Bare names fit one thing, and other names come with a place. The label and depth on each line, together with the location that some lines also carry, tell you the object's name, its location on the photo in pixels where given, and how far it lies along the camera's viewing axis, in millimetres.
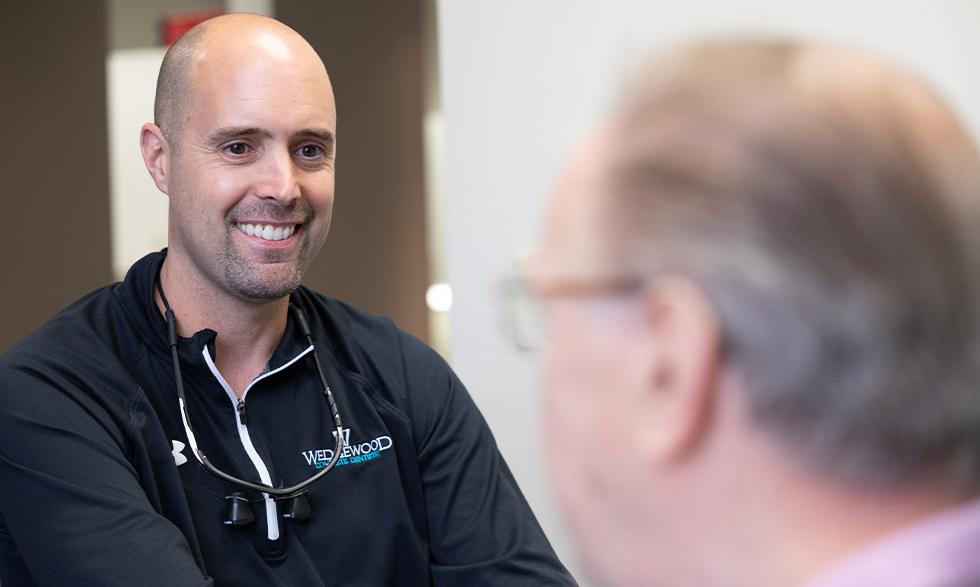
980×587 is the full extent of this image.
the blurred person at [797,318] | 654
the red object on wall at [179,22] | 2787
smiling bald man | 1502
